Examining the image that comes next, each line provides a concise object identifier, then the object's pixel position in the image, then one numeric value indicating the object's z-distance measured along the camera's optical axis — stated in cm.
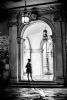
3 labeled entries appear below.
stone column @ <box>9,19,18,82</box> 1656
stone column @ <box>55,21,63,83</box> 1538
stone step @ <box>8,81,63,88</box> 1511
